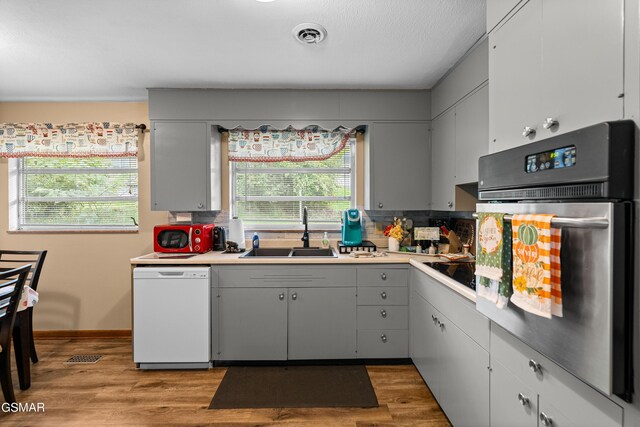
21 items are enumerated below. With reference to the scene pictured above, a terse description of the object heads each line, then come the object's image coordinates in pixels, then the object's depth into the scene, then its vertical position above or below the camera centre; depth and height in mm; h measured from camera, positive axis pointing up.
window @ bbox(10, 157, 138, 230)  3381 +178
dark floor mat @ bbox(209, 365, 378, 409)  2176 -1235
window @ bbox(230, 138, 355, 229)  3365 +190
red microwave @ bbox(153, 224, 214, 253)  2859 -242
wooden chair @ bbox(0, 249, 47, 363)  2408 -511
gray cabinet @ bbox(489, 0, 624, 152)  858 +431
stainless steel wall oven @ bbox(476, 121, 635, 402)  799 -95
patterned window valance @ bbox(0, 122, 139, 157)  3232 +682
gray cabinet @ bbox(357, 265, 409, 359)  2652 -820
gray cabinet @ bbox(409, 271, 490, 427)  1568 -824
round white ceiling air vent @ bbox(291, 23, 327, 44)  1996 +1079
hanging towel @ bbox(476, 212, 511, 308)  1208 -182
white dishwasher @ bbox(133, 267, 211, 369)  2564 -787
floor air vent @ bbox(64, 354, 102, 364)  2781 -1235
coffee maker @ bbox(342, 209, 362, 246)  3064 -166
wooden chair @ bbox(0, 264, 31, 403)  2037 -688
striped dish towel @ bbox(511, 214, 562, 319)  965 -170
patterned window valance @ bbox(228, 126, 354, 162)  3246 +634
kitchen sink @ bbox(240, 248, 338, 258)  2969 -385
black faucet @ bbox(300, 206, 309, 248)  3150 -237
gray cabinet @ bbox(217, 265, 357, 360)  2635 -800
